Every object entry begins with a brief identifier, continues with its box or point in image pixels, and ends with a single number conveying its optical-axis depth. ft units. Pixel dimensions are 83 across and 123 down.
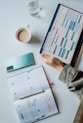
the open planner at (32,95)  3.25
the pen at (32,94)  3.33
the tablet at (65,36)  3.51
